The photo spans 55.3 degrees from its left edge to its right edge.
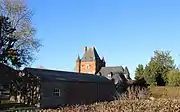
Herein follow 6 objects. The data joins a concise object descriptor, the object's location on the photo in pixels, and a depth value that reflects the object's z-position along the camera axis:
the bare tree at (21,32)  24.67
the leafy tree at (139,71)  31.73
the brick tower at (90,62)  52.86
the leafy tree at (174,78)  28.72
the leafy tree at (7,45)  22.40
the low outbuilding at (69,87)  22.77
